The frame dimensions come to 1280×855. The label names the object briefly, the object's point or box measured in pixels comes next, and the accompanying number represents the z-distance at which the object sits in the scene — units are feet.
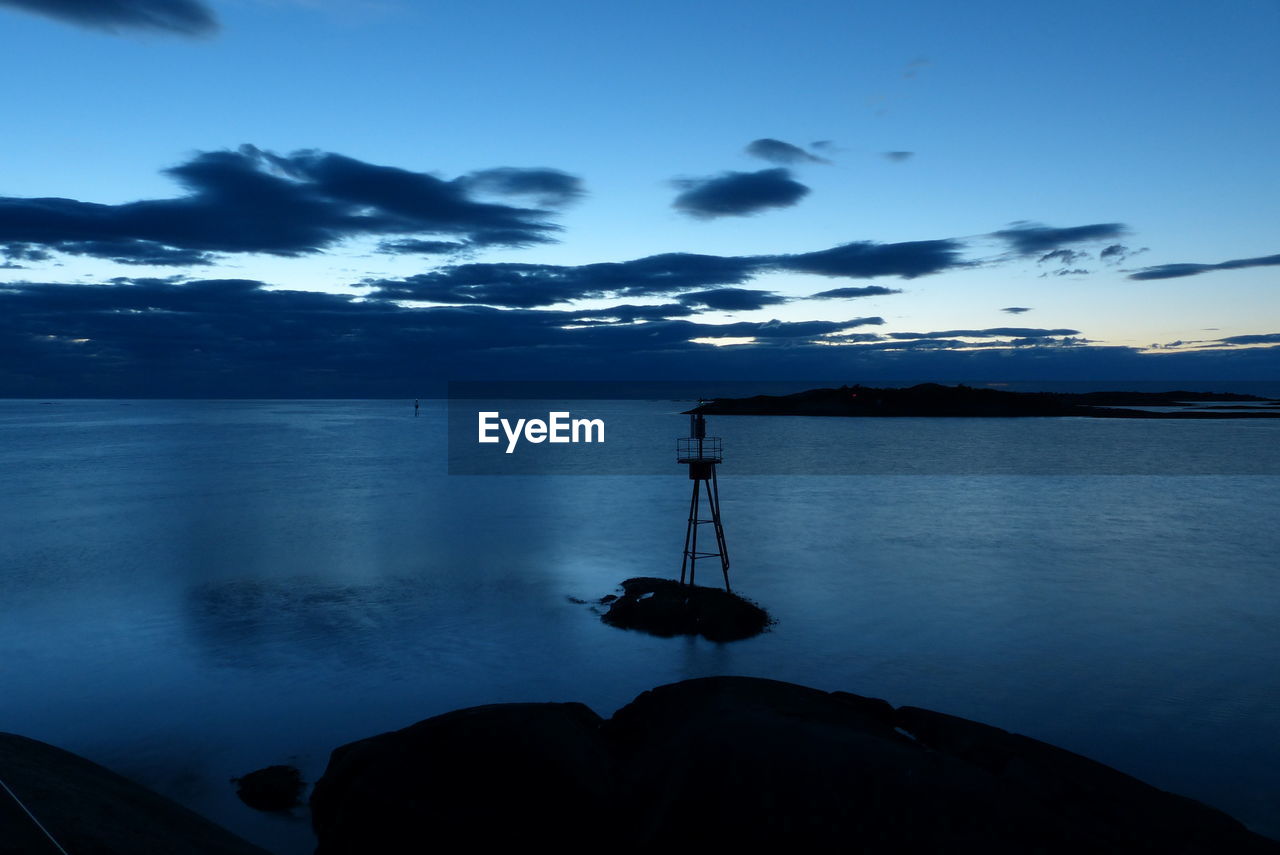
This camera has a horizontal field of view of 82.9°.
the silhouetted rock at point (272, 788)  47.52
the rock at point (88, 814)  35.06
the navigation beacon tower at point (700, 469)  96.84
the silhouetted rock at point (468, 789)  37.99
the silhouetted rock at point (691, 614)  81.97
